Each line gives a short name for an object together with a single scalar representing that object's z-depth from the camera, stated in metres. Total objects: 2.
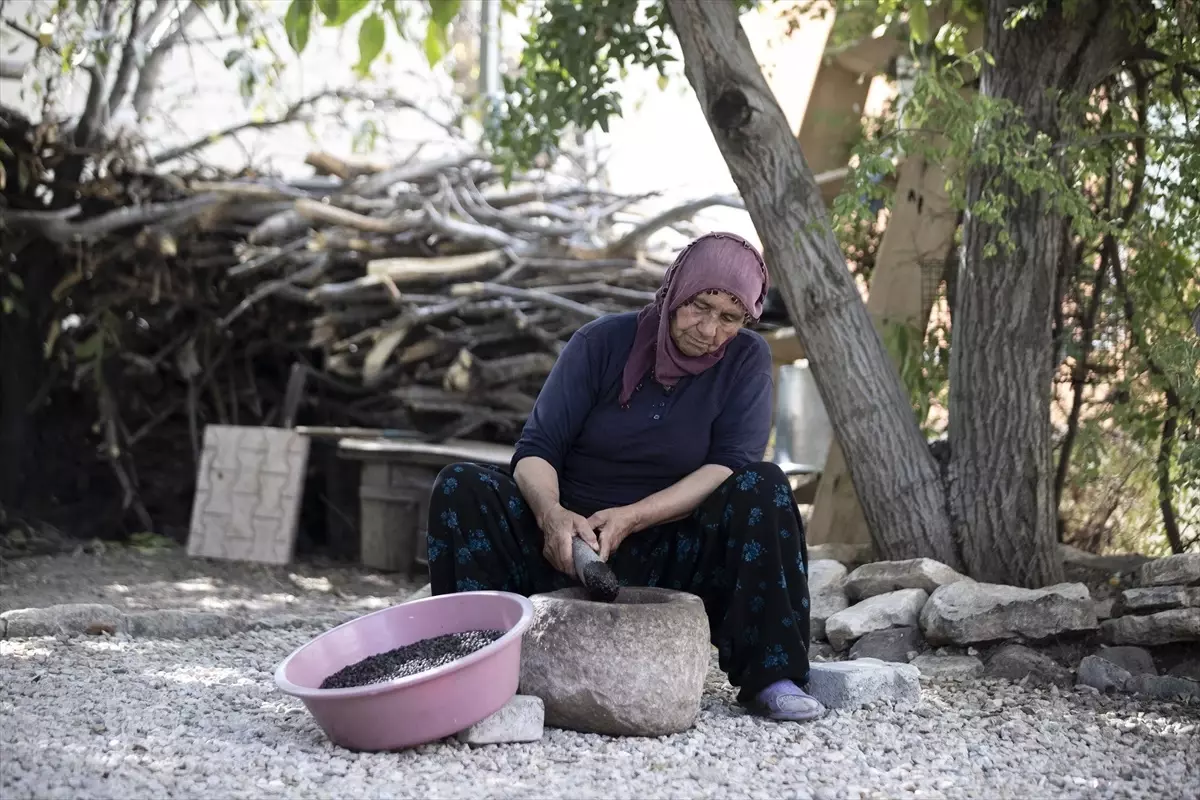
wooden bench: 6.03
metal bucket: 5.82
